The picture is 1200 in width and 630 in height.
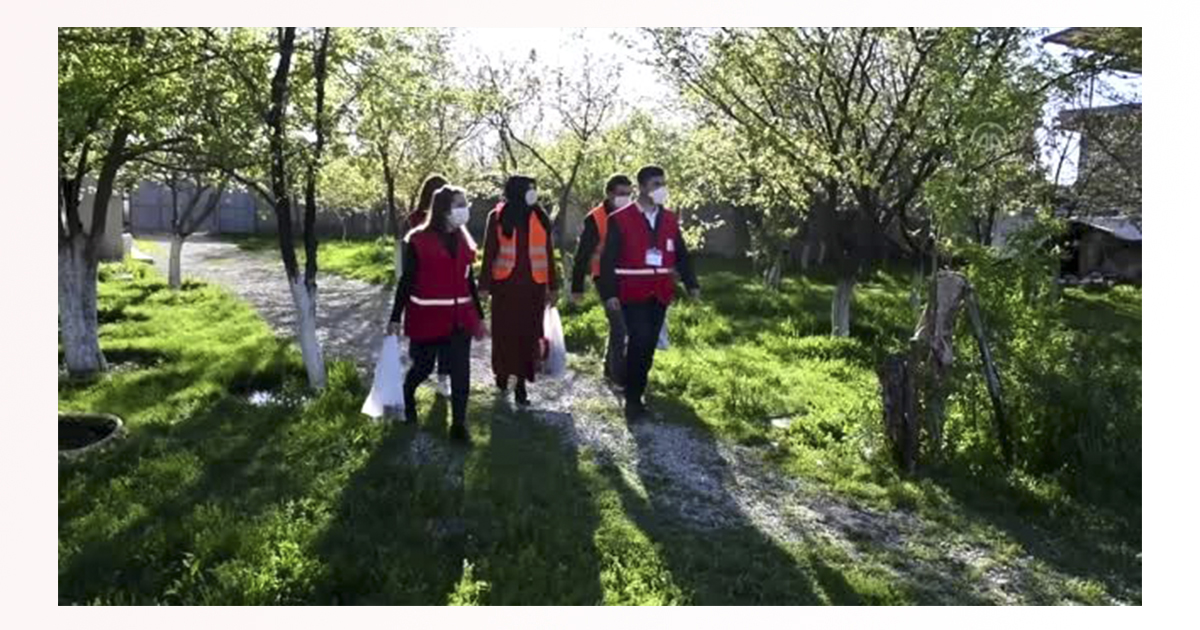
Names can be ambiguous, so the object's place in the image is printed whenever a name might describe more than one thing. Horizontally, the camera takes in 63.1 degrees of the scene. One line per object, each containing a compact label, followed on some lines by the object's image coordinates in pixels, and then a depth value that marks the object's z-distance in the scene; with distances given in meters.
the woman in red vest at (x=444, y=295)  5.55
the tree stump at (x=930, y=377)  5.68
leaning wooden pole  5.73
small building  24.36
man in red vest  6.29
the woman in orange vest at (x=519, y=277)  6.38
